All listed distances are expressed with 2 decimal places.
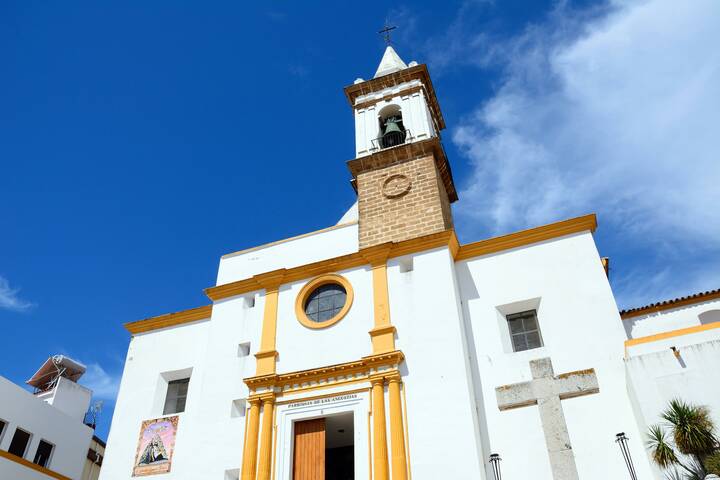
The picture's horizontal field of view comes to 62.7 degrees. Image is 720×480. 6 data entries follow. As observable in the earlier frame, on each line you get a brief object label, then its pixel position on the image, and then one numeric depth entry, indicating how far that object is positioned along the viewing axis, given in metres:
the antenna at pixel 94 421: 22.42
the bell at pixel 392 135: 18.97
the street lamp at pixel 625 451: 10.94
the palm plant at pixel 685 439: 9.79
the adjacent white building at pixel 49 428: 17.16
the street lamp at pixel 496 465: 11.79
